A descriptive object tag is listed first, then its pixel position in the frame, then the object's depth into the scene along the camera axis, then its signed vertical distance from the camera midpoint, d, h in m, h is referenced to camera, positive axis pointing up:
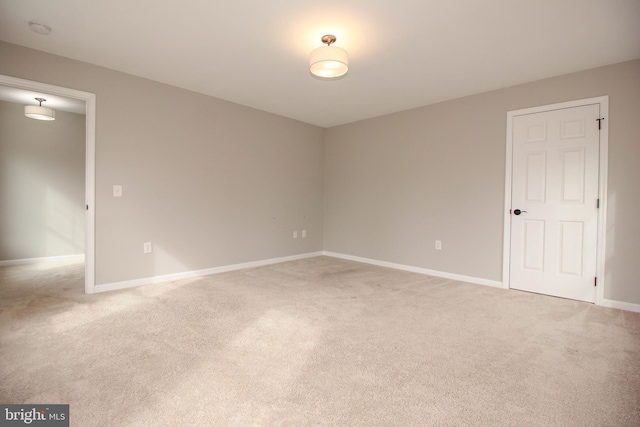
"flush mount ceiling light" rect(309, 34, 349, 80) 2.50 +1.21
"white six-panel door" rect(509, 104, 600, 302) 3.14 +0.14
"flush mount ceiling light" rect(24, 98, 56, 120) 4.21 +1.27
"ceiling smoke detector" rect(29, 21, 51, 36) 2.47 +1.43
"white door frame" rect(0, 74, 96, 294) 3.21 +0.18
